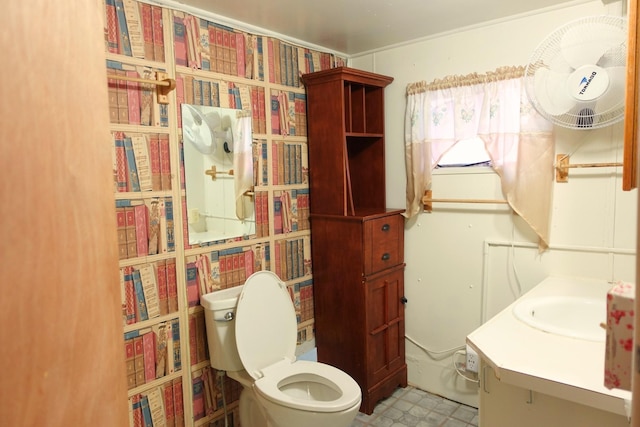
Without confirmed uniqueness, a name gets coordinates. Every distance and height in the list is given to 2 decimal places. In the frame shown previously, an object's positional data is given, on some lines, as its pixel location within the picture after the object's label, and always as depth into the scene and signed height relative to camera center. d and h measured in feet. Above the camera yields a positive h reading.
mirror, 6.77 +0.09
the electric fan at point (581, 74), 5.91 +1.39
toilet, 6.53 -2.96
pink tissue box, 1.43 -0.59
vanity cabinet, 4.35 -2.65
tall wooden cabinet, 8.15 -1.51
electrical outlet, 8.25 -3.75
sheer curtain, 7.27 +0.71
